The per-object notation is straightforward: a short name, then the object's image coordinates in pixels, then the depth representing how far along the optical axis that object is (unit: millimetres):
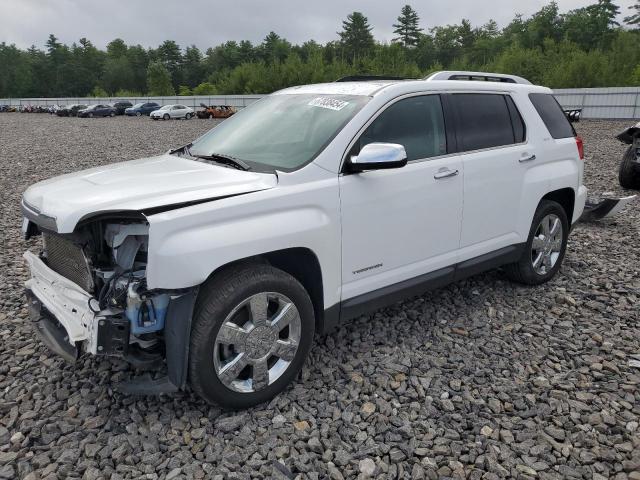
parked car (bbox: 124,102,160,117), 44156
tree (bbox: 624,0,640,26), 65188
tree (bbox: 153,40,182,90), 101938
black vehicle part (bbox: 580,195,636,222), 6547
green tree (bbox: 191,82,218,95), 72288
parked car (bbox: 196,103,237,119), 38969
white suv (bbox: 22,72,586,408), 2682
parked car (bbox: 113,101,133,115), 46156
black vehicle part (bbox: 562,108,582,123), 6306
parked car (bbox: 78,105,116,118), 42462
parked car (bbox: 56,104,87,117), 43959
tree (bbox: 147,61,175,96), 74312
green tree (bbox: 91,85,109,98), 85731
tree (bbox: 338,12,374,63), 86875
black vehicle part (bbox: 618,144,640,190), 8969
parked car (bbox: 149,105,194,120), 37656
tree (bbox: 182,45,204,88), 100750
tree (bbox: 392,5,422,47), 92812
